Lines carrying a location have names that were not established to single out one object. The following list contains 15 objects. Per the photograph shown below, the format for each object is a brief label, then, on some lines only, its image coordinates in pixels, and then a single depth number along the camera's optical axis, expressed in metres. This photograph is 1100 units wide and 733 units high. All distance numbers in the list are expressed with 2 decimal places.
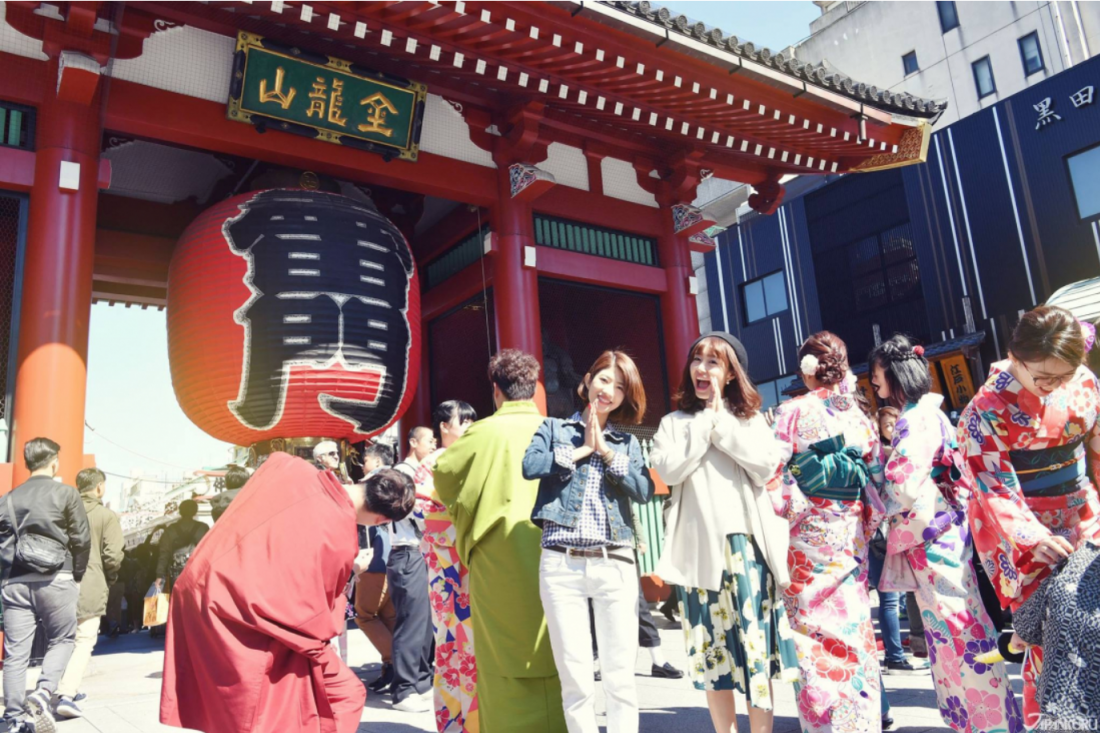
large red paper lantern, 5.88
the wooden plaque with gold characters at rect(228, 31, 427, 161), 6.09
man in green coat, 3.04
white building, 20.25
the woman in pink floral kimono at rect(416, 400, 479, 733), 3.66
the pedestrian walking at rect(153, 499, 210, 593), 7.97
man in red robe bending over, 2.39
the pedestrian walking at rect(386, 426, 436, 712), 4.66
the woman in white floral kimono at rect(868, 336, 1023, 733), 2.99
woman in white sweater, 2.83
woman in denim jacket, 2.79
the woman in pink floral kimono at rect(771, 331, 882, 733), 2.91
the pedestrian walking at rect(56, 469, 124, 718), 4.49
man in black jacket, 4.07
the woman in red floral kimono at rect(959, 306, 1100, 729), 2.44
